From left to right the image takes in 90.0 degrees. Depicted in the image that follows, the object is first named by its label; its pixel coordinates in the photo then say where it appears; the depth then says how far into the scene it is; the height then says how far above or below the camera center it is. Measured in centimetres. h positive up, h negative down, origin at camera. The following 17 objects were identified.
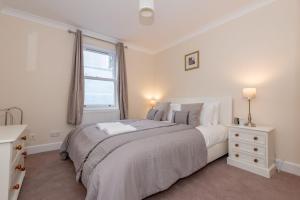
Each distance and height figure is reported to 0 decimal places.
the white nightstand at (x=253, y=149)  201 -67
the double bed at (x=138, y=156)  123 -58
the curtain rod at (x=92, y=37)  316 +149
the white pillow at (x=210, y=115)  273 -23
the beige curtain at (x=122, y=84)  377 +45
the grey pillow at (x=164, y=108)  326 -13
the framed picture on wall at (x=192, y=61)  342 +98
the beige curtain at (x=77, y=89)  310 +26
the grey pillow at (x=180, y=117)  267 -27
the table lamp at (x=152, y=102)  430 +0
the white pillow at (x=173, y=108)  330 -13
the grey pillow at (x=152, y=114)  326 -26
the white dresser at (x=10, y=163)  124 -57
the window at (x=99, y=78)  354 +57
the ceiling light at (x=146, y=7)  141 +90
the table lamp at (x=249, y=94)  229 +13
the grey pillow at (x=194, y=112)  259 -18
